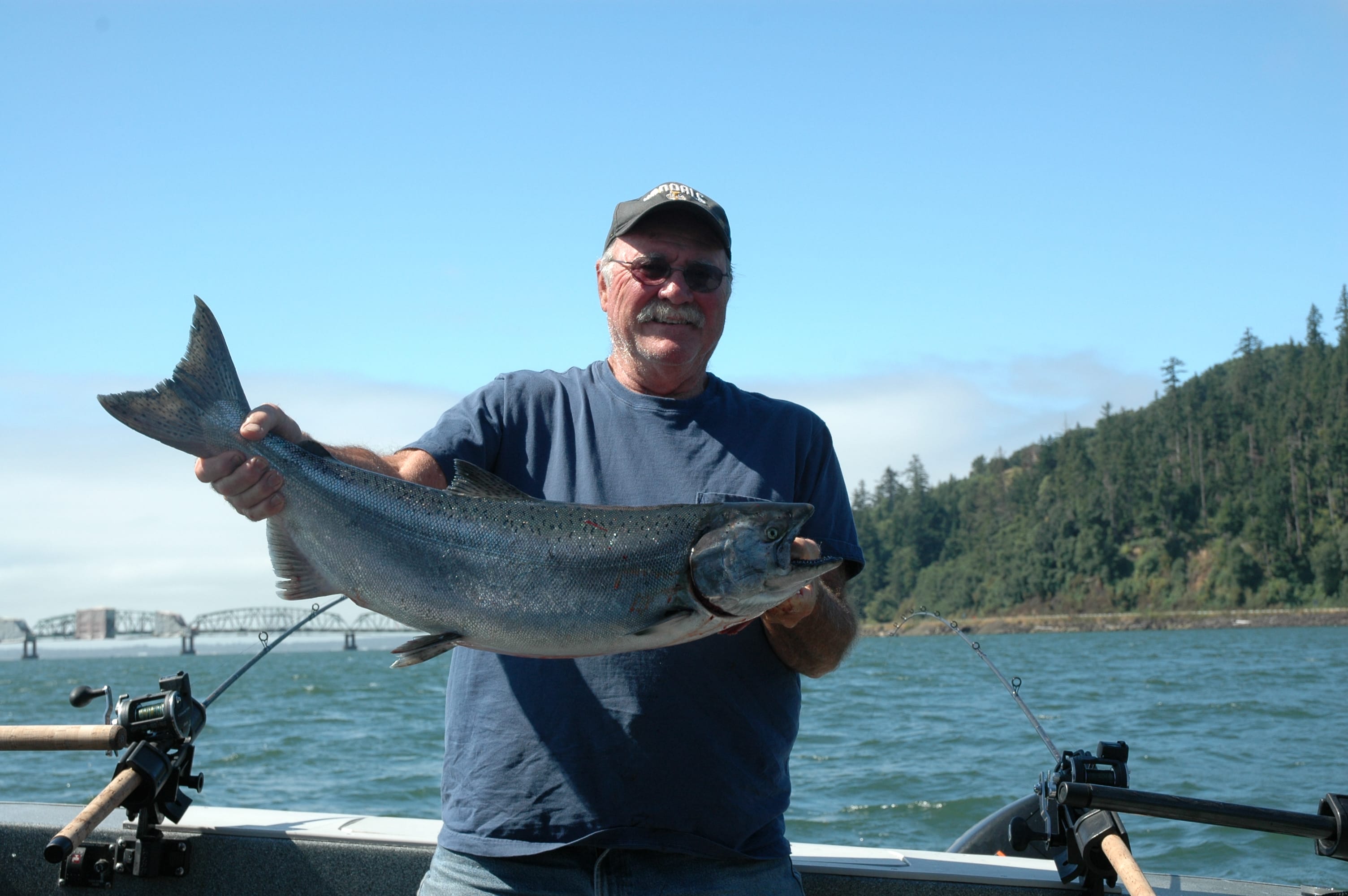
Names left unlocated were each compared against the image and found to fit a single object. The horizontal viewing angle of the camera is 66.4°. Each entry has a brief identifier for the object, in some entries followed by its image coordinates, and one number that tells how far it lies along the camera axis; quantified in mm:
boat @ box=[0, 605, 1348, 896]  4059
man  3234
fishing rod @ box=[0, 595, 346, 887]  4051
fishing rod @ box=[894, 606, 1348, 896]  3592
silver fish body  3176
